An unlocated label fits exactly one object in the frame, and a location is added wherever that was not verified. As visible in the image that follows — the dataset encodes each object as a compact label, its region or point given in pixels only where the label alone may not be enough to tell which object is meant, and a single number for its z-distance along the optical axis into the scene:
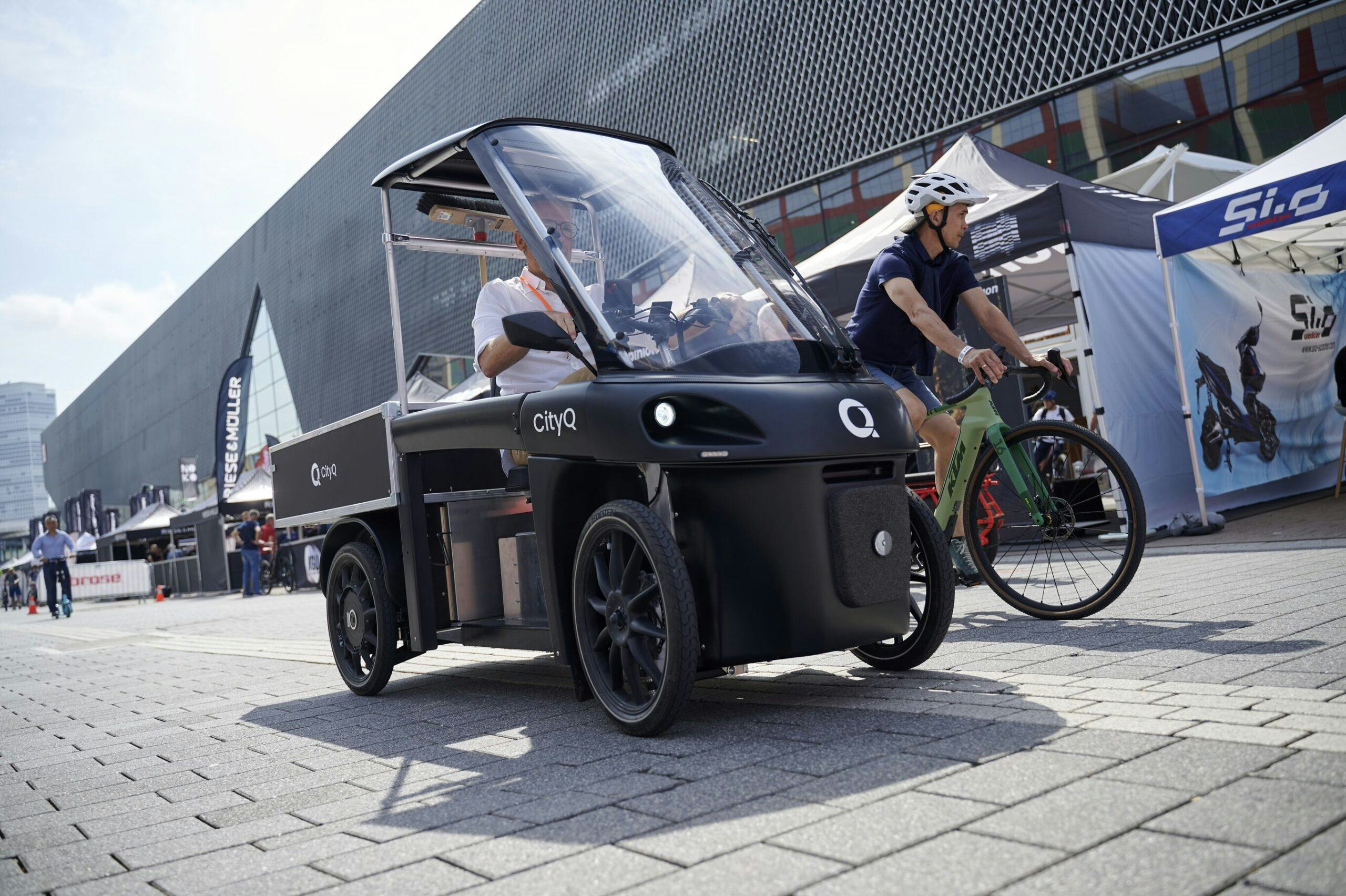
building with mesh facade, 25.86
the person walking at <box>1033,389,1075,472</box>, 13.29
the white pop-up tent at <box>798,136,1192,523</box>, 8.97
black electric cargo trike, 3.03
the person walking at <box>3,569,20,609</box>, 35.59
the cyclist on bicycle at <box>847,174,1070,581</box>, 4.91
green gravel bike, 4.72
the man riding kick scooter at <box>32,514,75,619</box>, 19.62
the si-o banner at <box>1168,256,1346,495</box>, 9.30
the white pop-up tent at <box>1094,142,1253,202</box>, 15.89
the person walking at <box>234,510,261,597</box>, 22.64
